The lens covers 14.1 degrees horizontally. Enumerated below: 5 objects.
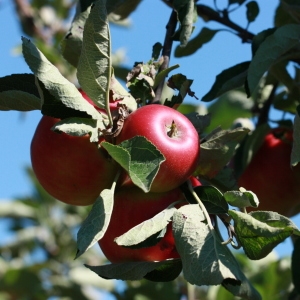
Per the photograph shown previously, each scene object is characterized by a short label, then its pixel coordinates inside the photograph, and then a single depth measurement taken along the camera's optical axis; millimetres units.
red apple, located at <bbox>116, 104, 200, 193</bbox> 946
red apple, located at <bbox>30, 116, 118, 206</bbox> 975
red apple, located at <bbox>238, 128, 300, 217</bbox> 1248
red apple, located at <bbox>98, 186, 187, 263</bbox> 966
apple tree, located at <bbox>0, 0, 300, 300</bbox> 901
